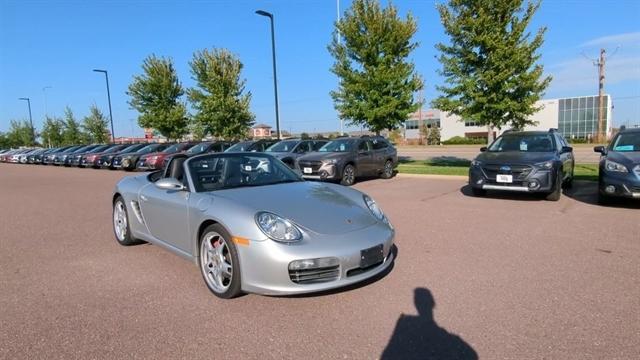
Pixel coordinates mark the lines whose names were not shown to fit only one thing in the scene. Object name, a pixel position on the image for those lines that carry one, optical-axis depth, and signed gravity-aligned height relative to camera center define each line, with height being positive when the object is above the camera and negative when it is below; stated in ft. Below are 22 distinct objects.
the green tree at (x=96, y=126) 161.48 +4.58
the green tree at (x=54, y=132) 180.96 +3.42
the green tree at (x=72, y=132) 173.47 +2.97
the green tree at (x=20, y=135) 214.90 +3.40
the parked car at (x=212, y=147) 71.97 -2.07
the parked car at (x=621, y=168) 25.00 -2.91
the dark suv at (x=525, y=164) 29.09 -2.91
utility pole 133.28 +12.57
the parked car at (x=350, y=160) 42.78 -3.20
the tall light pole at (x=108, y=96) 131.56 +12.64
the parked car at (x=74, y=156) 95.42 -3.57
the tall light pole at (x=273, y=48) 71.26 +13.68
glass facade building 215.67 +2.02
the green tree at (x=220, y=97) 89.51 +7.59
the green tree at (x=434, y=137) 216.95 -5.68
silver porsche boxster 11.98 -2.83
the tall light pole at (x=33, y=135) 213.28 +2.75
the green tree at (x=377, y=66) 61.93 +8.79
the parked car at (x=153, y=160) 71.55 -3.82
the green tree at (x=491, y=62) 49.80 +6.98
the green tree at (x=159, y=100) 103.09 +8.65
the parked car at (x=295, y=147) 52.90 -1.97
